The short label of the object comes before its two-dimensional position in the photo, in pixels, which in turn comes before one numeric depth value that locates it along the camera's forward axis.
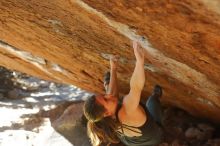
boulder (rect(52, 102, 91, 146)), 5.96
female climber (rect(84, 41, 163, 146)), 2.81
